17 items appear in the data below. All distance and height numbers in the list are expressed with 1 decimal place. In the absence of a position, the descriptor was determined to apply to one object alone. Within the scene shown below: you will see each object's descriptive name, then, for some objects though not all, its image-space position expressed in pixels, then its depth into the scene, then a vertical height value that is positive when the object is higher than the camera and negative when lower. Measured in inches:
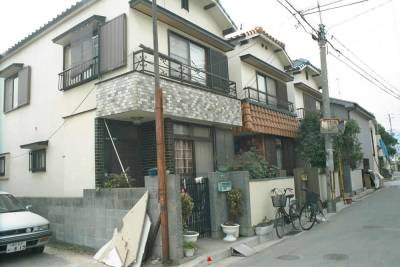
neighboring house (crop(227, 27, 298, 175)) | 592.1 +145.8
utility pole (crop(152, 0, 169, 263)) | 293.4 +17.2
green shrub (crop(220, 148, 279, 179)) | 434.0 +10.0
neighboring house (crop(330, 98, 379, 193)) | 965.8 +138.6
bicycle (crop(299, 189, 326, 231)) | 459.0 -53.5
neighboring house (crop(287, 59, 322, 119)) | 813.9 +207.4
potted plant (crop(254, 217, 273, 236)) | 390.3 -63.6
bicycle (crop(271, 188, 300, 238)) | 415.2 -52.0
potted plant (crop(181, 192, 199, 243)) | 319.6 -33.5
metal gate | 366.3 -33.4
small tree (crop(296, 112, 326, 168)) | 661.3 +56.6
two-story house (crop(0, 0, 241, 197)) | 394.9 +105.4
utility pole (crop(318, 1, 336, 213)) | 567.8 +98.6
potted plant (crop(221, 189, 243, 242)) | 370.9 -41.4
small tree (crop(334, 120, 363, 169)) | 673.9 +50.4
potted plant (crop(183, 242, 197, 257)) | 305.4 -65.5
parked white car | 316.8 -45.6
